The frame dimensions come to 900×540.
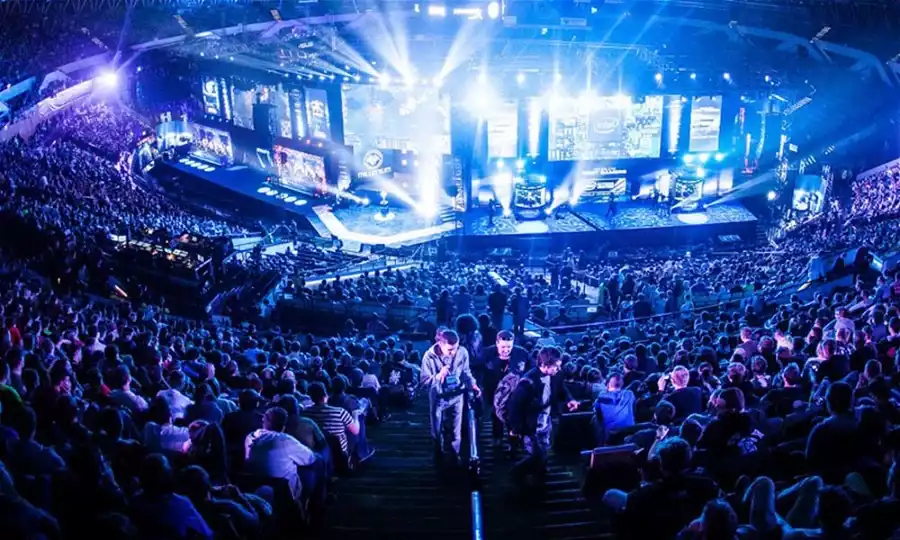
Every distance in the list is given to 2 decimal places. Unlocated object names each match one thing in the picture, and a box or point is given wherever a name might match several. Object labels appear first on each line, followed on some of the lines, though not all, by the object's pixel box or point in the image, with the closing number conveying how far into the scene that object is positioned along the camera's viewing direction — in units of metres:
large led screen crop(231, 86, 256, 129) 33.88
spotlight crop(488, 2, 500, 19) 41.72
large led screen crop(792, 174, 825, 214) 26.55
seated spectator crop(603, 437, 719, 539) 4.92
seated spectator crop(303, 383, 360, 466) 6.90
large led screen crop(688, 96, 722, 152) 29.34
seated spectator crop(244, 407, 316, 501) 5.69
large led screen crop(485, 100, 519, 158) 28.66
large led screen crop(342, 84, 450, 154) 29.83
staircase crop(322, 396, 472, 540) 5.97
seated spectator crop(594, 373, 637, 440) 7.06
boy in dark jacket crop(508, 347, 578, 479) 7.02
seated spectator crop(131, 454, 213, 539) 4.38
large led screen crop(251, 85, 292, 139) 32.22
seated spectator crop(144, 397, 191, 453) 5.96
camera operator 7.29
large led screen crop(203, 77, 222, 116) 35.66
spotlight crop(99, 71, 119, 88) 36.50
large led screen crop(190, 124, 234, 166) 34.50
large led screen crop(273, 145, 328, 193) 30.19
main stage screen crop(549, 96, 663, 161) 29.08
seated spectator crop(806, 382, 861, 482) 5.16
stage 26.69
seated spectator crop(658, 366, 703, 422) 7.02
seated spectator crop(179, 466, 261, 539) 4.76
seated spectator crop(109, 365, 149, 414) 6.65
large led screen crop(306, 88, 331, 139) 30.72
